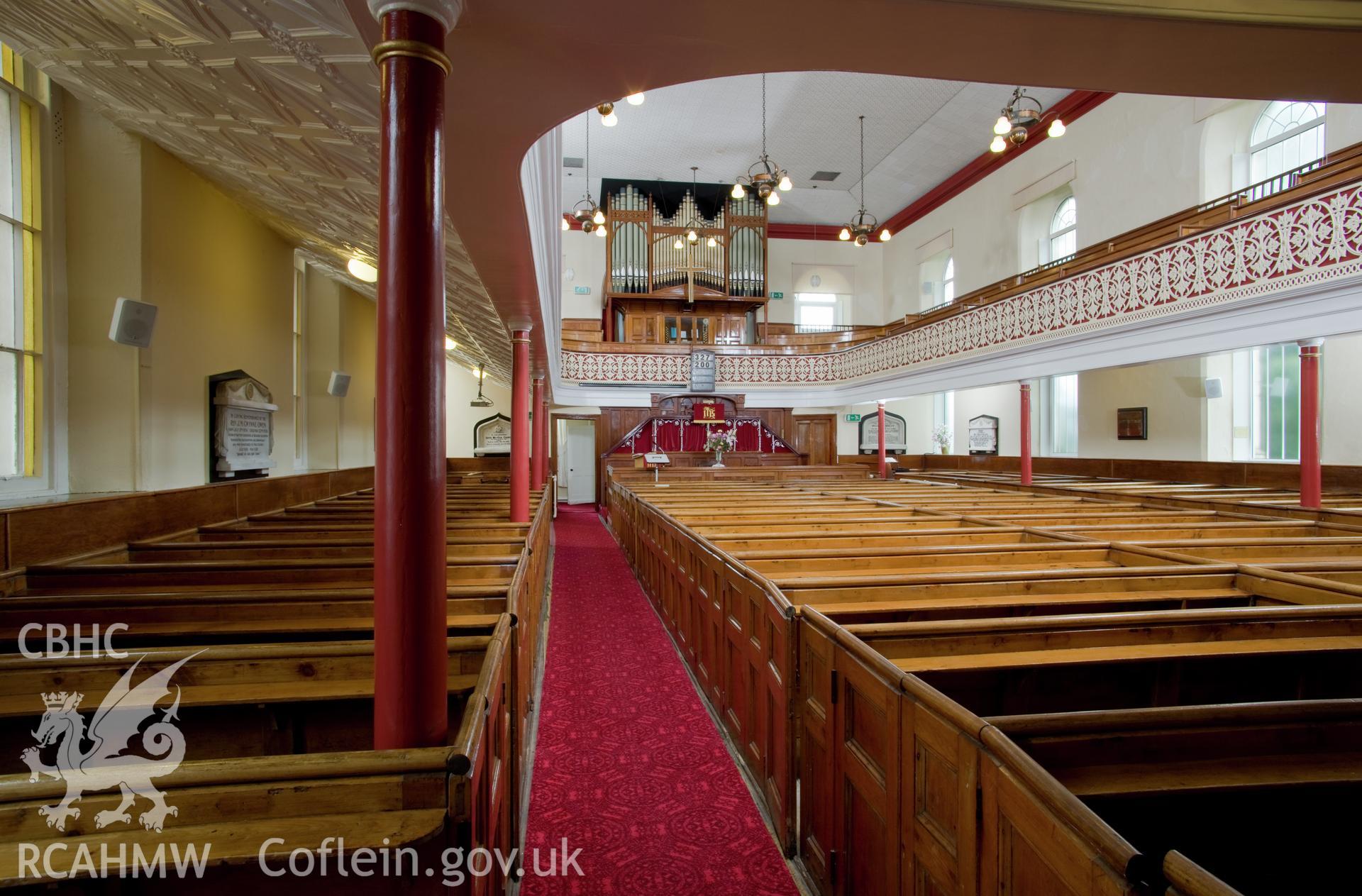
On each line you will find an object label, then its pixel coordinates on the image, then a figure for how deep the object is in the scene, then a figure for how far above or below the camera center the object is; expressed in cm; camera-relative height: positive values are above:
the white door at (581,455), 1566 -19
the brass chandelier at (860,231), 1180 +406
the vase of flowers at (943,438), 1526 +21
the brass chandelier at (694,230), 1209 +474
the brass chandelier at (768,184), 937 +402
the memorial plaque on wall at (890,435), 1592 +31
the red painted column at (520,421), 526 +22
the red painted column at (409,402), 147 +11
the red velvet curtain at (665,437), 1408 +24
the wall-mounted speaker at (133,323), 376 +75
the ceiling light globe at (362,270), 617 +178
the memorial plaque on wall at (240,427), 481 +17
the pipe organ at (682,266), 1535 +442
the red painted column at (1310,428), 594 +18
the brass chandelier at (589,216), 1002 +370
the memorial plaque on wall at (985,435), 1342 +25
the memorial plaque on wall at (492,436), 1425 +28
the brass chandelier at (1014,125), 661 +346
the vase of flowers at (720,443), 1306 +11
